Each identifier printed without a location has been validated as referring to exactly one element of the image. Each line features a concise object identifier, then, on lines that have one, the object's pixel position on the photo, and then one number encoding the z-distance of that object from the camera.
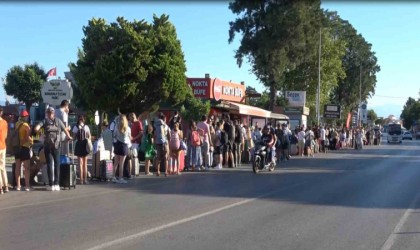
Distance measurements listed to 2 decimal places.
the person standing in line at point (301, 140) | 34.00
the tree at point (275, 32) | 47.28
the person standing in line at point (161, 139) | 18.34
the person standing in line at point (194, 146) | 20.38
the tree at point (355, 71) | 86.44
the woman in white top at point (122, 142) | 16.27
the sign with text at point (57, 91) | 17.69
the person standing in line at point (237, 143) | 23.23
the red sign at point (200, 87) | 39.13
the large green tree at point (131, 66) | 29.30
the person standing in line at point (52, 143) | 13.93
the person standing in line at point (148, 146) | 18.36
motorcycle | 20.23
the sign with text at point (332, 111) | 61.31
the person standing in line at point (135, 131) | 17.95
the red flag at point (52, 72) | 26.36
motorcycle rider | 21.04
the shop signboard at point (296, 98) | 57.16
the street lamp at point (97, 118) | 32.58
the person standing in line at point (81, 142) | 15.30
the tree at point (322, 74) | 64.44
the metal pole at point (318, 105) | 53.14
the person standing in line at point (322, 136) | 39.75
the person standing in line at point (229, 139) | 22.59
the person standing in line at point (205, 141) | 21.00
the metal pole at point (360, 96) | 82.75
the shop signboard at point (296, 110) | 50.56
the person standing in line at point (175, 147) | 18.89
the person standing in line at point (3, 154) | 13.40
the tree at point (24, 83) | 53.75
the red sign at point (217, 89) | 39.47
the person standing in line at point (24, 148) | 13.89
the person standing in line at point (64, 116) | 15.20
